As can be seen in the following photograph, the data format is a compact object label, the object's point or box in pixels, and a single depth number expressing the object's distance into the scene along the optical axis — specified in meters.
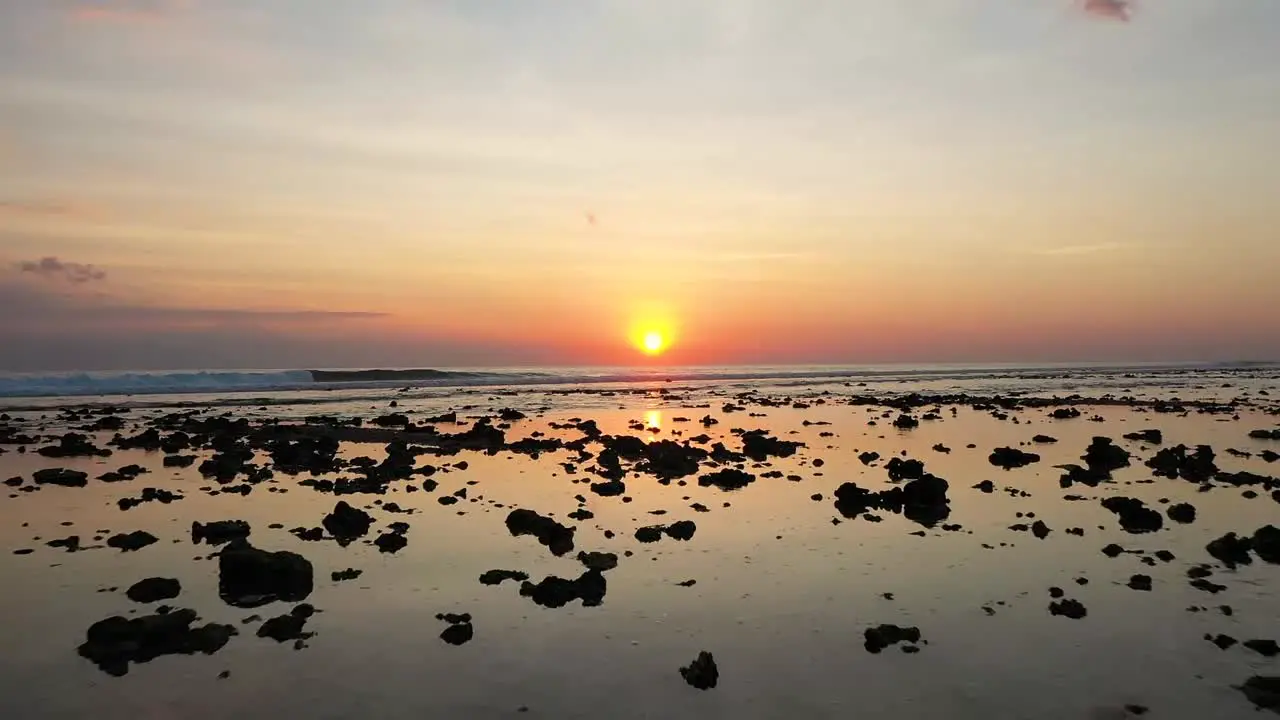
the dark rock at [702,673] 10.42
